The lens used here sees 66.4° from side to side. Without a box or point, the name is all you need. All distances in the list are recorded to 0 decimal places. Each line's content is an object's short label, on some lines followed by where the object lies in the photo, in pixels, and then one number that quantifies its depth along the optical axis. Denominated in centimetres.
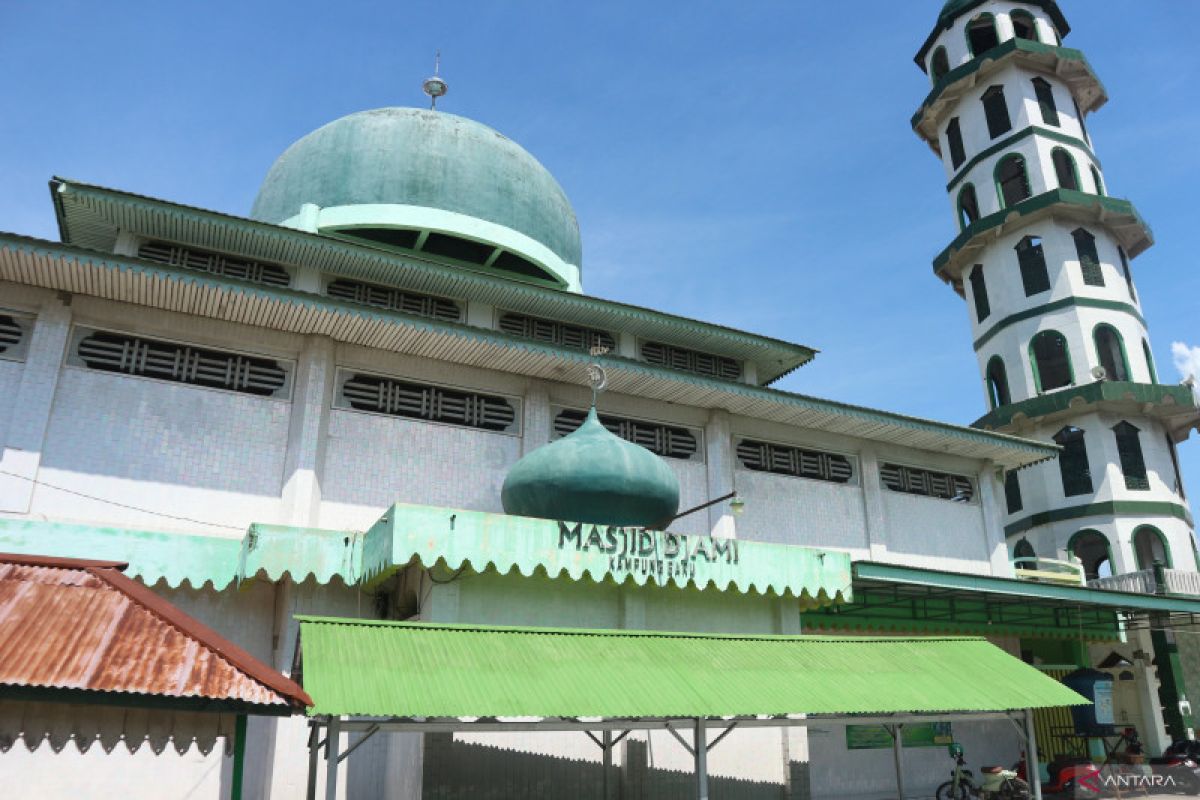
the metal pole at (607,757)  1244
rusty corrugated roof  658
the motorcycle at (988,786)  1606
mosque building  1241
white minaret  2734
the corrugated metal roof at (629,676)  847
